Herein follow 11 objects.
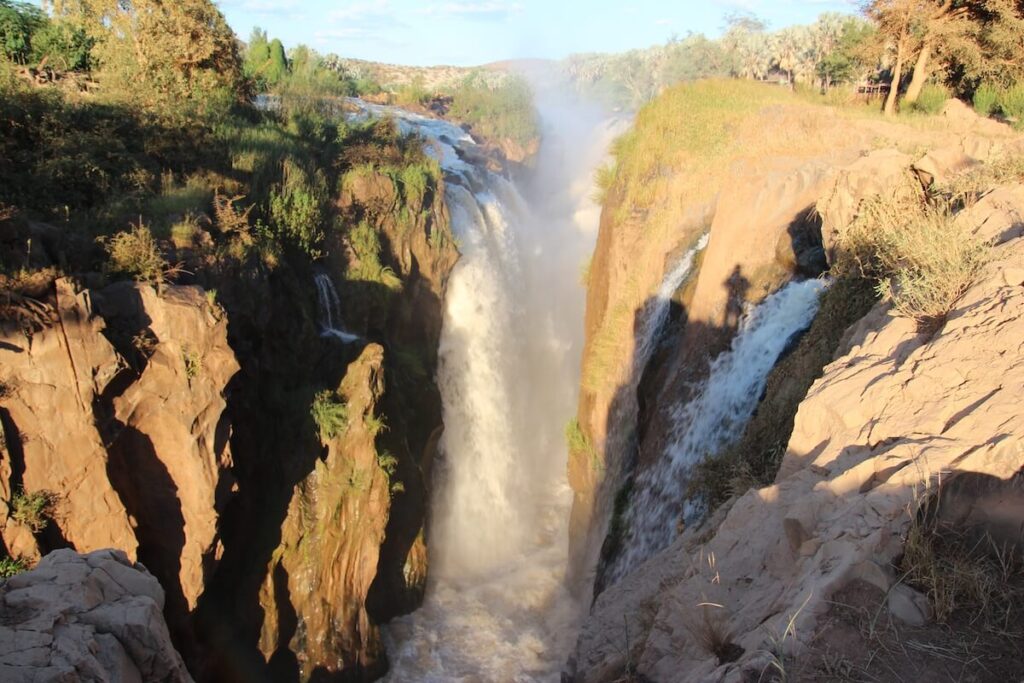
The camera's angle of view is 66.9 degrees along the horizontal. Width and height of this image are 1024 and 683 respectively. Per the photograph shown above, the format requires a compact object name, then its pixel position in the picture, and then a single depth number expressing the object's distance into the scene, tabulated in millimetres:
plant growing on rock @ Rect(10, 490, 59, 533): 7965
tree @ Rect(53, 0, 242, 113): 16234
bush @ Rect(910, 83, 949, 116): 15888
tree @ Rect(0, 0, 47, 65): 19069
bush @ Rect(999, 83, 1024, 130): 13977
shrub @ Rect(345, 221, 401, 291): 15810
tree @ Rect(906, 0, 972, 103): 15094
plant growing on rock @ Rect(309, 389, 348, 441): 12508
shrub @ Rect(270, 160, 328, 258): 14383
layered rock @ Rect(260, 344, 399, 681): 12156
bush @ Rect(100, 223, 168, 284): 9789
